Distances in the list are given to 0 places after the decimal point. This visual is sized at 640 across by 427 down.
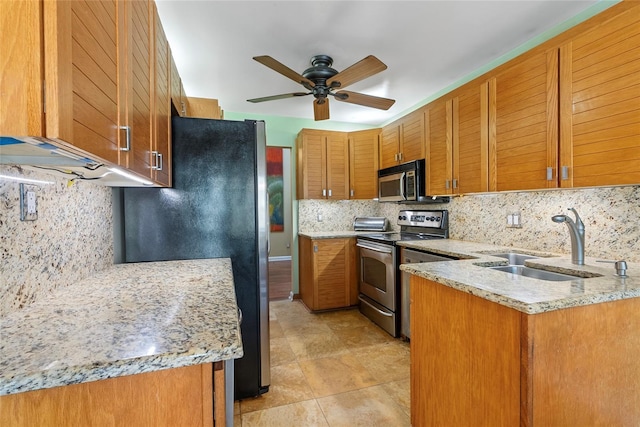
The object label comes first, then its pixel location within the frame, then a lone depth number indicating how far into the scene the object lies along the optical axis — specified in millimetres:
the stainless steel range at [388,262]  2828
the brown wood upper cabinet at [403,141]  2959
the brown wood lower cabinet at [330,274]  3465
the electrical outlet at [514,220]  2295
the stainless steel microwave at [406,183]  2959
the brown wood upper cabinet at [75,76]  533
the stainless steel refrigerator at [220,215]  1774
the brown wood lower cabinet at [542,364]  1024
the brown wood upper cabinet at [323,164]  3682
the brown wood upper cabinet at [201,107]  2623
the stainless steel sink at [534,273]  1544
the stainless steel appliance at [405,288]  2580
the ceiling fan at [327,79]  1930
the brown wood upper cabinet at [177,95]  1888
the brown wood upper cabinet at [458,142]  2225
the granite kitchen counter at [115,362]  577
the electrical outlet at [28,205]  946
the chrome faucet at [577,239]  1605
